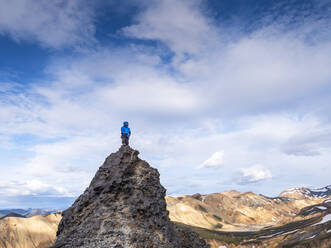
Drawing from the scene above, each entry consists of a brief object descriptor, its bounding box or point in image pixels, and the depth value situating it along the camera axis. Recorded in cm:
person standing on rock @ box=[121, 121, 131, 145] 2544
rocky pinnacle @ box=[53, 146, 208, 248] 1681
